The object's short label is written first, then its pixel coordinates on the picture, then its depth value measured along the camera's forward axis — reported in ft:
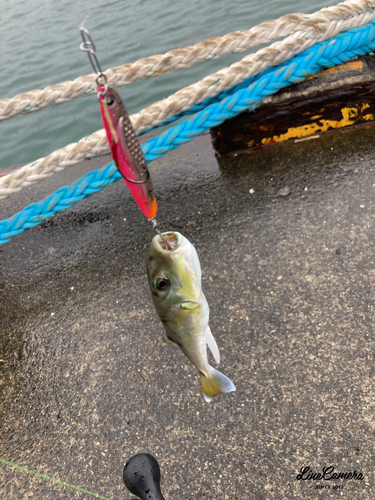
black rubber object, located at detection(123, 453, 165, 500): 0.82
